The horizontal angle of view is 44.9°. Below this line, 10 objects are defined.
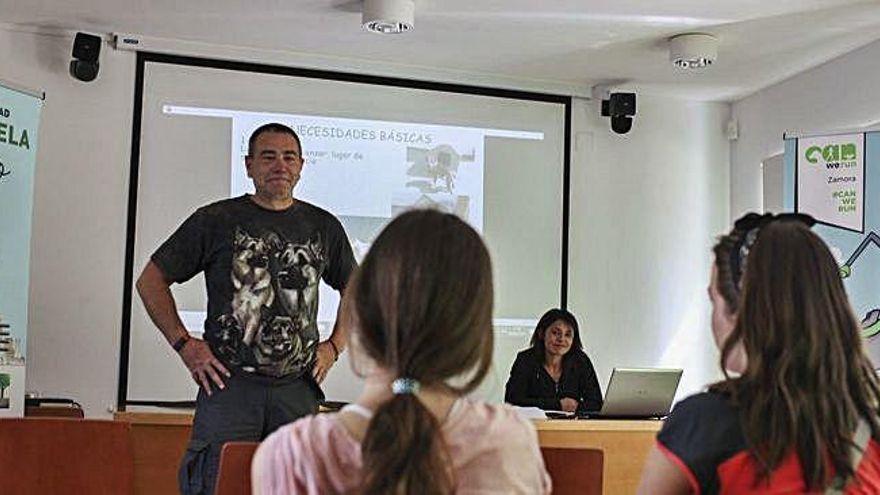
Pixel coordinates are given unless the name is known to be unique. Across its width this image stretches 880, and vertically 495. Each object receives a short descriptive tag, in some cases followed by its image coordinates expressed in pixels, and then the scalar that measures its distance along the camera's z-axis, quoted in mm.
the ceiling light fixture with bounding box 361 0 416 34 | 4578
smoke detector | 5047
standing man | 2730
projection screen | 5328
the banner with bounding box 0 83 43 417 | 4086
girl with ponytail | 1248
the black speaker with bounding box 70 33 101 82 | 5059
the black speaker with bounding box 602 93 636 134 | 6004
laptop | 4164
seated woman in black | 5086
